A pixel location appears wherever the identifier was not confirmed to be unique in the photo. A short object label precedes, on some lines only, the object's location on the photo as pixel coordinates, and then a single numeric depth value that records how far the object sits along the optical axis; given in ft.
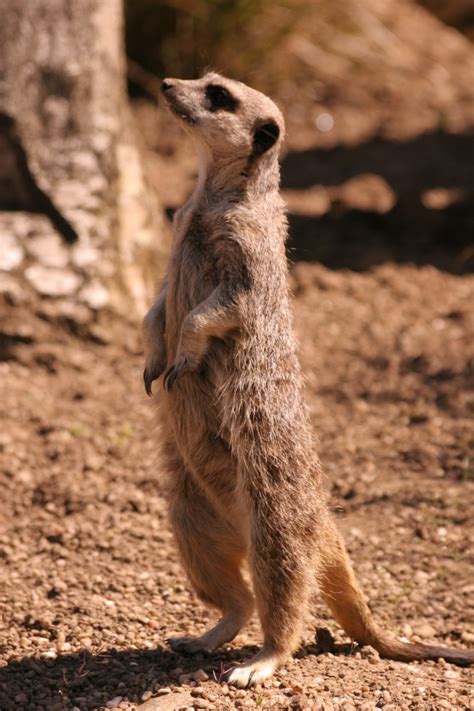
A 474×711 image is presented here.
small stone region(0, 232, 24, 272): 36.55
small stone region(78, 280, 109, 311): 37.29
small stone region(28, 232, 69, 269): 37.14
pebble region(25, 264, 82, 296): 36.70
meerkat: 21.65
